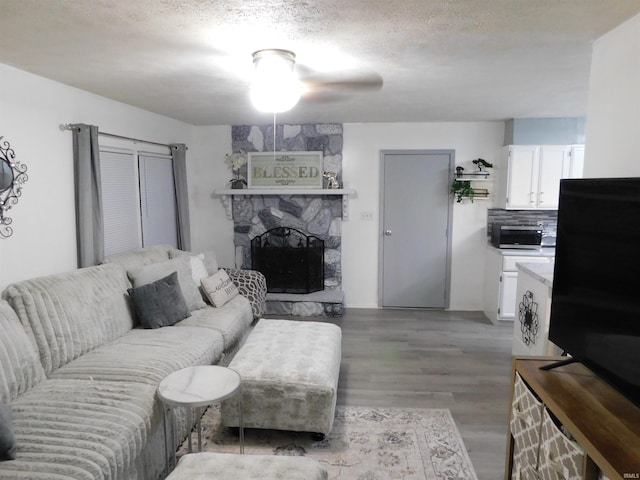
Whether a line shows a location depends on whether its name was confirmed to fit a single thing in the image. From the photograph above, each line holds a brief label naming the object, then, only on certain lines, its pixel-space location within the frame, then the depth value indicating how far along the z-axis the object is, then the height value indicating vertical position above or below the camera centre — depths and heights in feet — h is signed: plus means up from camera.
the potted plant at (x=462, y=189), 16.20 +0.44
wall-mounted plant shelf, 16.17 +0.55
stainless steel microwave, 15.15 -1.30
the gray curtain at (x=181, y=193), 15.16 +0.20
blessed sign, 16.94 +1.22
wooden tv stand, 4.20 -2.51
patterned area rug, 7.45 -4.78
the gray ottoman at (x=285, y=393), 8.01 -3.71
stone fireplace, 16.88 -0.27
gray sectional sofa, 5.67 -3.20
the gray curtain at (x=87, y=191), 10.25 +0.16
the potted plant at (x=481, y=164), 16.02 +1.42
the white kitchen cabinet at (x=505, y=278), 14.73 -2.82
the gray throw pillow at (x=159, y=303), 10.11 -2.58
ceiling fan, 7.59 +2.54
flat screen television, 4.83 -1.02
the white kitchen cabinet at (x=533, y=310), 9.78 -2.77
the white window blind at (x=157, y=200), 13.64 -0.07
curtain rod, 10.11 +1.77
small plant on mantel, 17.15 +1.46
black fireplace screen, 16.93 -2.53
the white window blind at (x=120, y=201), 11.73 -0.09
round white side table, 6.54 -3.11
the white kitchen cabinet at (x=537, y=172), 15.02 +1.04
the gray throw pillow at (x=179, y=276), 10.70 -2.04
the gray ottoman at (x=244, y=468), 5.47 -3.61
